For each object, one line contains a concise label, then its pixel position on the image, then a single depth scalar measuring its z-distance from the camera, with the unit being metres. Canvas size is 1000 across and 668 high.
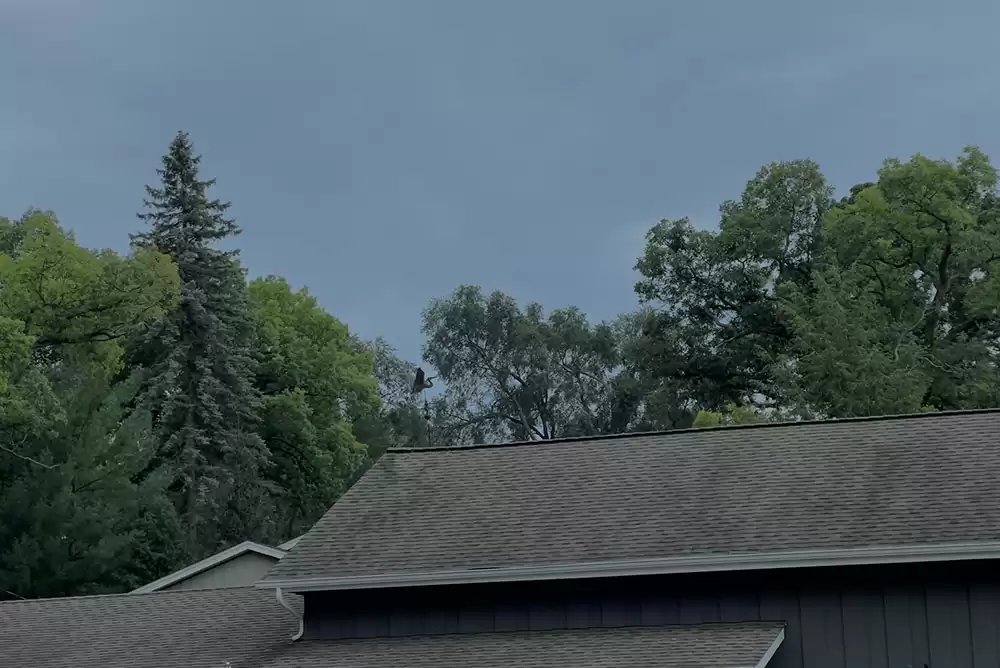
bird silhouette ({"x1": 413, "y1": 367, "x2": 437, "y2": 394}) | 33.25
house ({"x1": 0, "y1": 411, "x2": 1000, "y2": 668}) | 15.98
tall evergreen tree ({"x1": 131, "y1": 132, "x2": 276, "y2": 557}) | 45.56
